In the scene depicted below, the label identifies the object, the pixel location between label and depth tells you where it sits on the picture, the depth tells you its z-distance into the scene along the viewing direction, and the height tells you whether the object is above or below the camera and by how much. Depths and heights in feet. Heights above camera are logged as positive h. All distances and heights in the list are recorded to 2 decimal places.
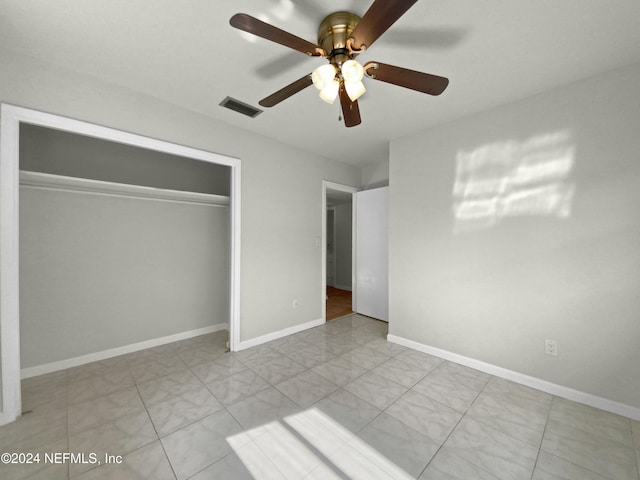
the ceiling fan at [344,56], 3.86 +3.26
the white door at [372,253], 12.91 -0.68
